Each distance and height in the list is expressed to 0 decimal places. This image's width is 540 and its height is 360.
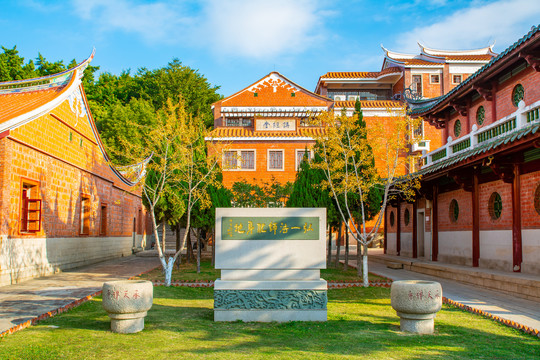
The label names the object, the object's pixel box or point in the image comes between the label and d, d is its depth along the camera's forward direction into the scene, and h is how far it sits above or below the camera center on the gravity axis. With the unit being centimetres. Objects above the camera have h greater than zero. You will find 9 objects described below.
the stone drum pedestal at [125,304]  593 -117
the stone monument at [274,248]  676 -51
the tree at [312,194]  1432 +60
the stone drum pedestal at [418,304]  600 -116
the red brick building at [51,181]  1106 +92
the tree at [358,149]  1124 +161
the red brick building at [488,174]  1044 +106
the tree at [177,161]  1158 +139
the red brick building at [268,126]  2766 +531
